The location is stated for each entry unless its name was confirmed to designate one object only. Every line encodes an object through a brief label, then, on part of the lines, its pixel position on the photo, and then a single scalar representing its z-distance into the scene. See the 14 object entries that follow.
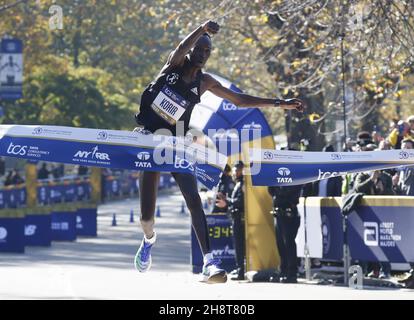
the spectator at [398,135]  17.59
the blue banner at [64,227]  25.97
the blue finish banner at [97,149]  9.48
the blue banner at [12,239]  21.91
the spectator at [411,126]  17.10
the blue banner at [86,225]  28.09
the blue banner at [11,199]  34.74
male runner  9.40
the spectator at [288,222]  16.55
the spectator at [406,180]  15.16
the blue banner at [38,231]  23.84
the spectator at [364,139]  16.52
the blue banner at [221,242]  18.39
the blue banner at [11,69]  31.09
